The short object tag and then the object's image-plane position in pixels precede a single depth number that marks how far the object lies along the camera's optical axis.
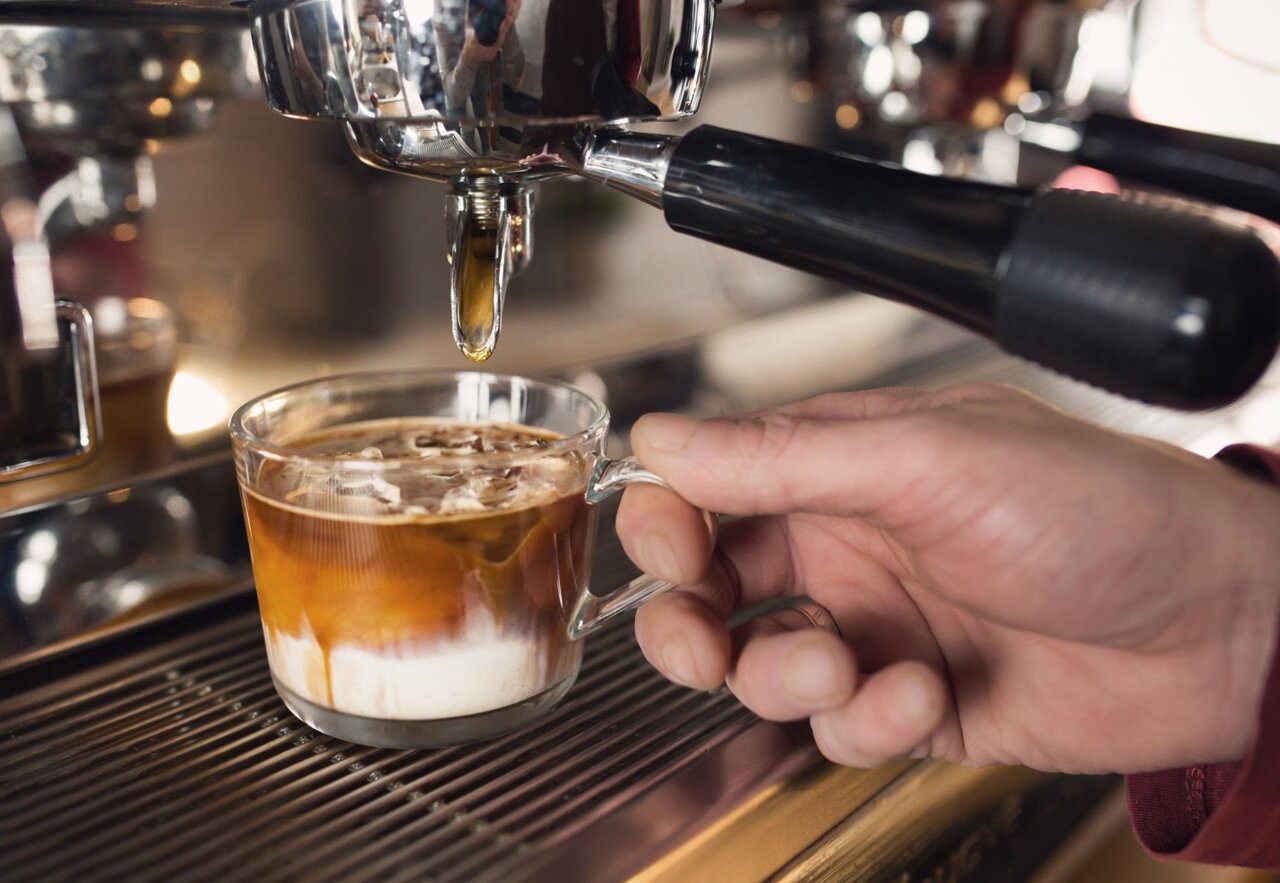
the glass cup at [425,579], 0.43
